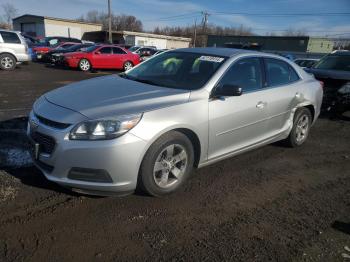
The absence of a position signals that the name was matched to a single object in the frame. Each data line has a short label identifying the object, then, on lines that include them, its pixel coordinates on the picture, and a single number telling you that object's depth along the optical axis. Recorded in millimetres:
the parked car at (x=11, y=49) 15016
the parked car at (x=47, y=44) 22488
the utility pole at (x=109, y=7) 41788
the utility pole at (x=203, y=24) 66988
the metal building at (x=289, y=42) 53625
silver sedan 3137
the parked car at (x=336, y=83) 7555
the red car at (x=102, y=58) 18188
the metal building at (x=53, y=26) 51750
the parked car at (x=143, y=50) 23438
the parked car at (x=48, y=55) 21297
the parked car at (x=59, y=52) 19062
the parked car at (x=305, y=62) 17469
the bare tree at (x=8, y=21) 77250
